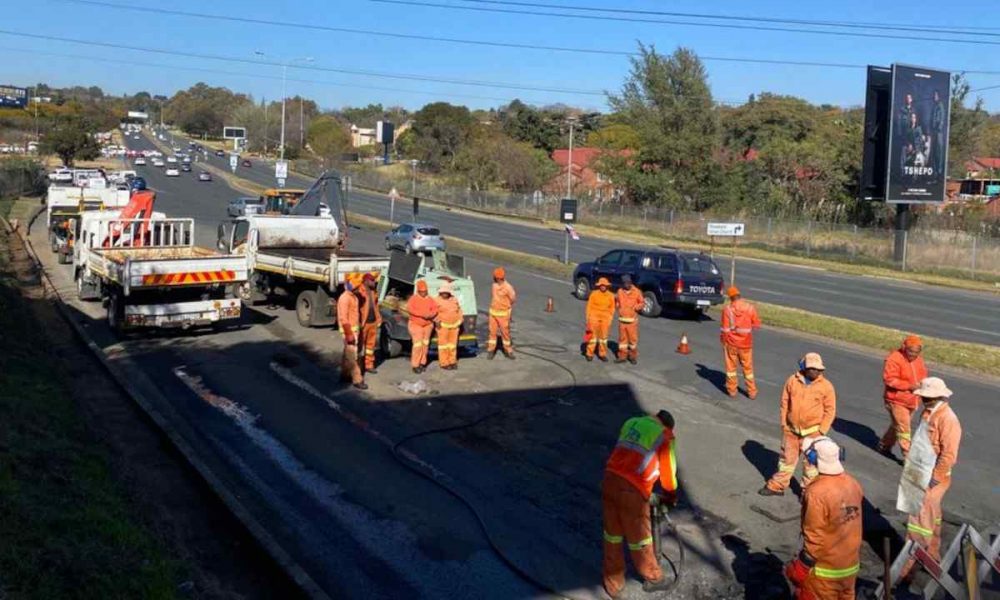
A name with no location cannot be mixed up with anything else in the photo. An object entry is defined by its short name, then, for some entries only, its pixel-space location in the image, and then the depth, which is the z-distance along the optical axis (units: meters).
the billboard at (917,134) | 39.91
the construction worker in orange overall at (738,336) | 12.69
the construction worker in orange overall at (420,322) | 13.68
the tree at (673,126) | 64.81
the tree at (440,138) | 104.06
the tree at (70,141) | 89.62
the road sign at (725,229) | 22.00
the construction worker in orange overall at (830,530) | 5.63
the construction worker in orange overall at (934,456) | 7.23
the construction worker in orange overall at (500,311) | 14.99
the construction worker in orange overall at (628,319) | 14.88
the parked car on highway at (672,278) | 21.02
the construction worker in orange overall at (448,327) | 13.91
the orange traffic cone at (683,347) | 16.73
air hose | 6.96
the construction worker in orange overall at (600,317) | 15.17
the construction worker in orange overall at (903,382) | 9.84
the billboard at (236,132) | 136.43
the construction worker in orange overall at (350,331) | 12.77
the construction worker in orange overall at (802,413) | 8.86
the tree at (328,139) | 121.94
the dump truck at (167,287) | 15.80
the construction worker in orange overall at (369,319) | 13.26
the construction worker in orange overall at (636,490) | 6.57
